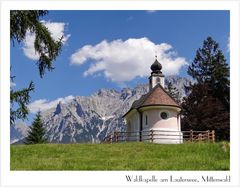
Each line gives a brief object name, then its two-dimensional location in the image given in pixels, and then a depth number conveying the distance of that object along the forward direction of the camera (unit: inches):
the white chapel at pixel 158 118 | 853.6
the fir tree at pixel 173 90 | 1537.5
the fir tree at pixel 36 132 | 1336.2
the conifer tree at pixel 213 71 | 1280.1
